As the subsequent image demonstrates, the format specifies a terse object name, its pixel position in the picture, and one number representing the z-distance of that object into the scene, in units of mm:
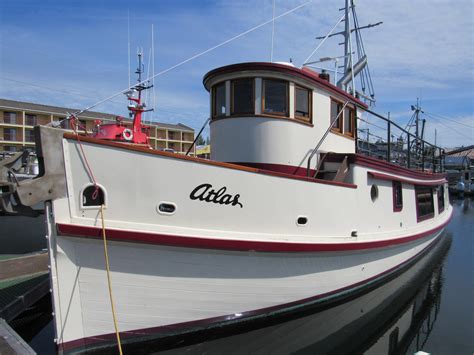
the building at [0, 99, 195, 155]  45031
